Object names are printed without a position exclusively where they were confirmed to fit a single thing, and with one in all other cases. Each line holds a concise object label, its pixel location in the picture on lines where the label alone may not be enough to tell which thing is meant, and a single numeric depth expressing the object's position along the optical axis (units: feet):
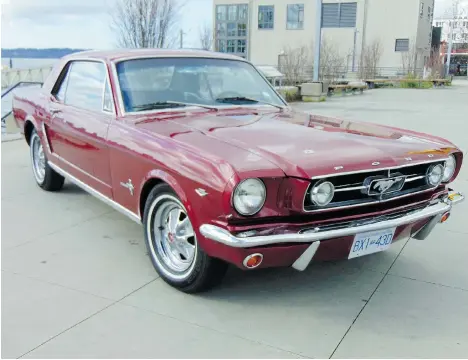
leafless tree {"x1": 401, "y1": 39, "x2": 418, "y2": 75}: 145.14
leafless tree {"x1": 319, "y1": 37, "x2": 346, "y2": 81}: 92.07
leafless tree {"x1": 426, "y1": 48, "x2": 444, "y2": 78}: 124.97
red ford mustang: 9.69
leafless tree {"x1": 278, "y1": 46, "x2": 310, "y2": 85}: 83.12
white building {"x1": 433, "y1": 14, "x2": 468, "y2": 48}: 195.78
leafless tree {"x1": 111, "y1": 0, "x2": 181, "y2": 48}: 49.73
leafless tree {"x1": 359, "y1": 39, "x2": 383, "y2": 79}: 128.77
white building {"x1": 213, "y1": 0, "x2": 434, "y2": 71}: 163.73
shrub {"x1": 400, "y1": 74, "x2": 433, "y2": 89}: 99.66
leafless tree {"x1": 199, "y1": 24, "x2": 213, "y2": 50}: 91.43
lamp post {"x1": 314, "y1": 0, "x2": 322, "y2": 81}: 58.70
